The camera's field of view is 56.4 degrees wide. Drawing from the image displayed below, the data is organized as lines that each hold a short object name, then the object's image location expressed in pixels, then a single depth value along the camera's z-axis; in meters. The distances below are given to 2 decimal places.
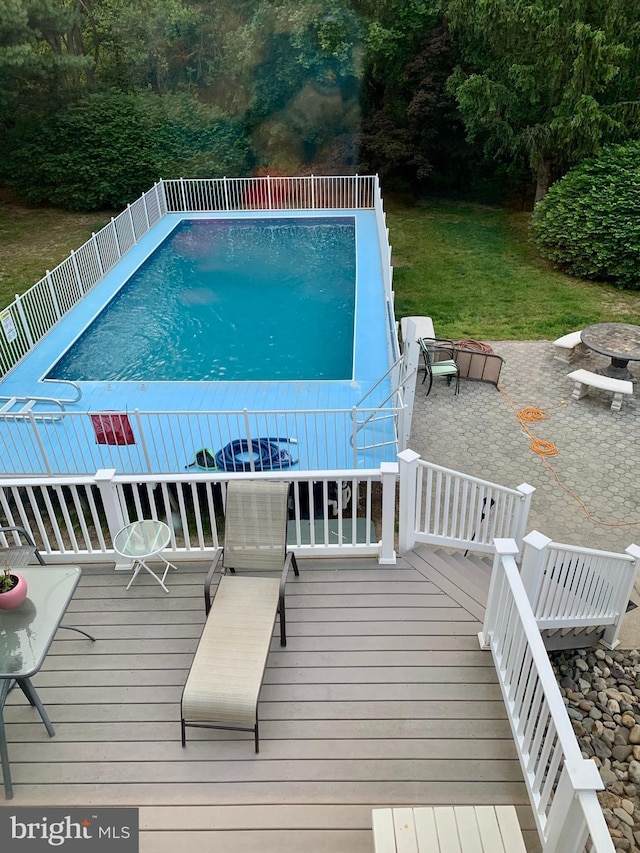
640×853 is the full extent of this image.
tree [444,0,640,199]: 12.71
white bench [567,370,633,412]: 8.35
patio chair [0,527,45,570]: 4.19
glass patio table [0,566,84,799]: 3.28
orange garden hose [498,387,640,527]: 6.60
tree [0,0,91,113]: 16.61
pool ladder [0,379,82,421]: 7.68
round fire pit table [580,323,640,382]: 8.61
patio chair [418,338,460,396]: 8.95
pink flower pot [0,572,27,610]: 3.55
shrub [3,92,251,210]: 19.80
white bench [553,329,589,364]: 9.80
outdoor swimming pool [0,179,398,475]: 7.07
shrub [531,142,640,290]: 12.41
